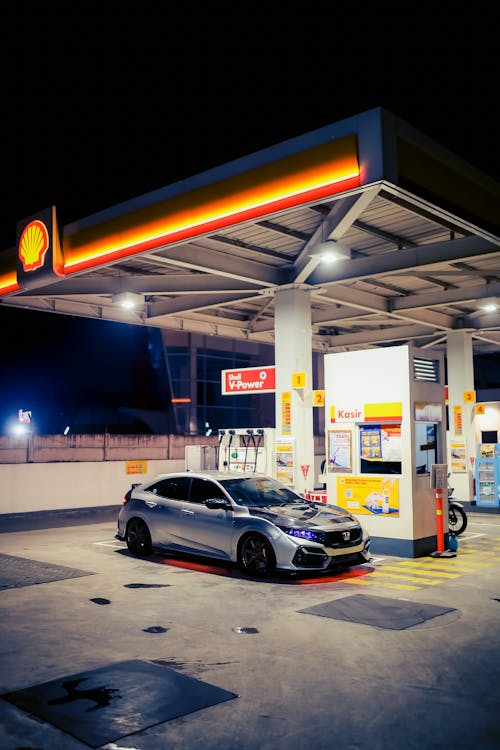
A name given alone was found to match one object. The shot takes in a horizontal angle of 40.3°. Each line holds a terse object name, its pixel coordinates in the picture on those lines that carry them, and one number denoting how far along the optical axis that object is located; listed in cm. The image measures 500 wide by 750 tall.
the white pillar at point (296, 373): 1565
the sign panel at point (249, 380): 1652
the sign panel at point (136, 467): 2131
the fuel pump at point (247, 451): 1592
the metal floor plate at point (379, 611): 777
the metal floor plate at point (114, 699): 480
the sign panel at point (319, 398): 1870
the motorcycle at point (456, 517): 1491
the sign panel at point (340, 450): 1329
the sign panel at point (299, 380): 1552
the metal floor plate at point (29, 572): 1005
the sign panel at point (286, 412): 1572
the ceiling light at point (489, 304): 1816
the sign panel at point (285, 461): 1554
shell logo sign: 1391
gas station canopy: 943
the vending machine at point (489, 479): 2130
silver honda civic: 998
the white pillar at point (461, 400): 2281
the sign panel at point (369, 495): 1247
